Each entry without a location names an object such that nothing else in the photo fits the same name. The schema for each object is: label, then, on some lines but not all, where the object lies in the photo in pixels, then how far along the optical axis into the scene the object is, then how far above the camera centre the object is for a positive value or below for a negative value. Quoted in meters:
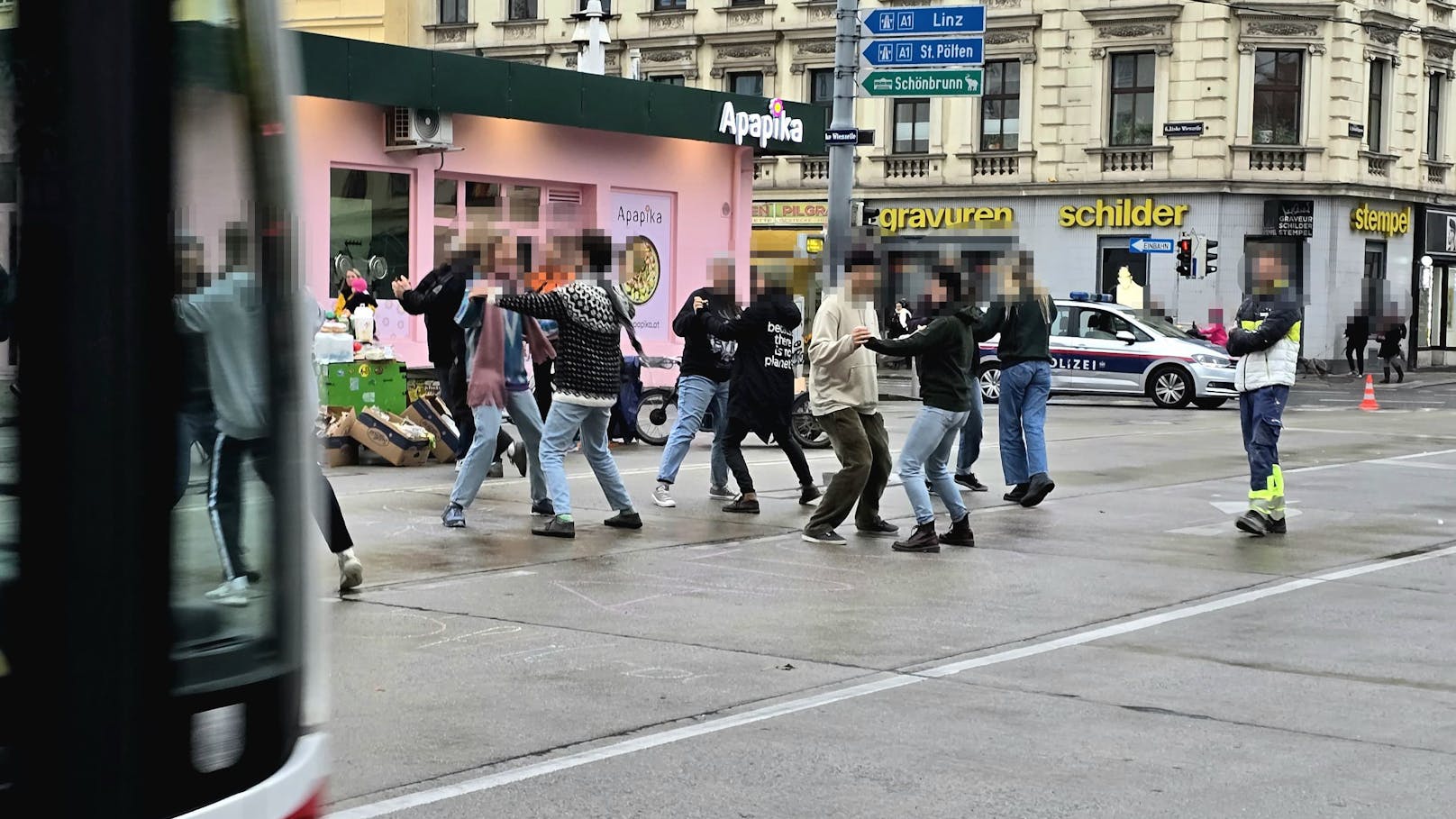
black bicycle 18.00 -1.36
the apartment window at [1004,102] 43.31 +4.29
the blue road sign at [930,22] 15.41 +2.19
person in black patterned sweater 10.75 -0.48
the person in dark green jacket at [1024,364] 13.13 -0.55
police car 28.31 -1.12
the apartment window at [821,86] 44.62 +4.76
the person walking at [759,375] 12.42 -0.62
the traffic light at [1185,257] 39.50 +0.67
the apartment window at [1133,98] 41.94 +4.27
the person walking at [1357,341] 40.19 -1.10
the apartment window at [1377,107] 42.94 +4.23
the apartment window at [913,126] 44.06 +3.77
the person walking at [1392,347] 39.53 -1.19
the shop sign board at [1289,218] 41.22 +1.58
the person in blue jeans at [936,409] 10.92 -0.73
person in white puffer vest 11.37 -0.41
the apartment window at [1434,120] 45.12 +4.16
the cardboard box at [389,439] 15.35 -1.32
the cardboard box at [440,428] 15.89 -1.27
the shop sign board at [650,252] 23.70 +0.39
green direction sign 15.38 +1.68
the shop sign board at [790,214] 45.12 +1.71
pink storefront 20.02 +1.47
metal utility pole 15.04 +1.54
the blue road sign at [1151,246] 41.16 +0.93
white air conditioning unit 20.38 +1.65
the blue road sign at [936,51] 15.41 +1.94
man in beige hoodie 11.01 -0.61
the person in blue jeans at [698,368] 12.89 -0.60
